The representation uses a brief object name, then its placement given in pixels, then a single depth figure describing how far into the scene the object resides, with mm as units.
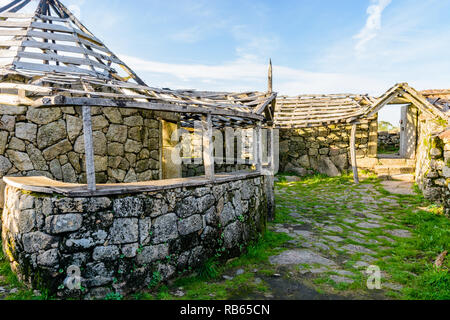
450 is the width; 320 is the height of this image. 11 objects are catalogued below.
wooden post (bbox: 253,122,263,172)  6027
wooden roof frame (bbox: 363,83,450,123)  9359
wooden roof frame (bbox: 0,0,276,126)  4434
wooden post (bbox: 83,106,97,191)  3537
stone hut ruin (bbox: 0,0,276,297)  3508
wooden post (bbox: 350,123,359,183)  11820
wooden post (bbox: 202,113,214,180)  4516
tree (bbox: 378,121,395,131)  18606
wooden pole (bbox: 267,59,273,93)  7711
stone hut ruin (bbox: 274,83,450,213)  10562
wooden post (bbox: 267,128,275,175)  7188
